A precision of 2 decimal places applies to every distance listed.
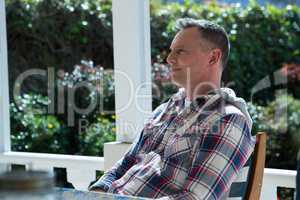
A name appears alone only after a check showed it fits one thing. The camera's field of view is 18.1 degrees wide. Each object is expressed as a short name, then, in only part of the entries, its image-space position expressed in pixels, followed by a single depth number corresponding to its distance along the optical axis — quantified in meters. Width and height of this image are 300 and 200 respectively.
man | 3.41
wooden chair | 3.27
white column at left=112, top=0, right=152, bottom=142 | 5.12
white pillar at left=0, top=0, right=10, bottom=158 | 6.05
